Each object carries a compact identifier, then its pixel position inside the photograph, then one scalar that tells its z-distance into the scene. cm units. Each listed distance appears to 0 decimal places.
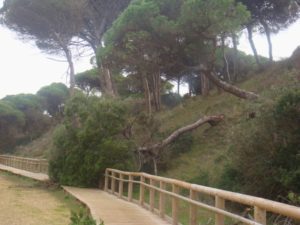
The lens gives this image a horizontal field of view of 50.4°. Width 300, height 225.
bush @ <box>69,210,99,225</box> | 414
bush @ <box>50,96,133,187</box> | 1087
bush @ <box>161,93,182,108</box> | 2393
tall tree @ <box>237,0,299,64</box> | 1648
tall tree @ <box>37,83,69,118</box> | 3174
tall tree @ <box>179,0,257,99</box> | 1071
